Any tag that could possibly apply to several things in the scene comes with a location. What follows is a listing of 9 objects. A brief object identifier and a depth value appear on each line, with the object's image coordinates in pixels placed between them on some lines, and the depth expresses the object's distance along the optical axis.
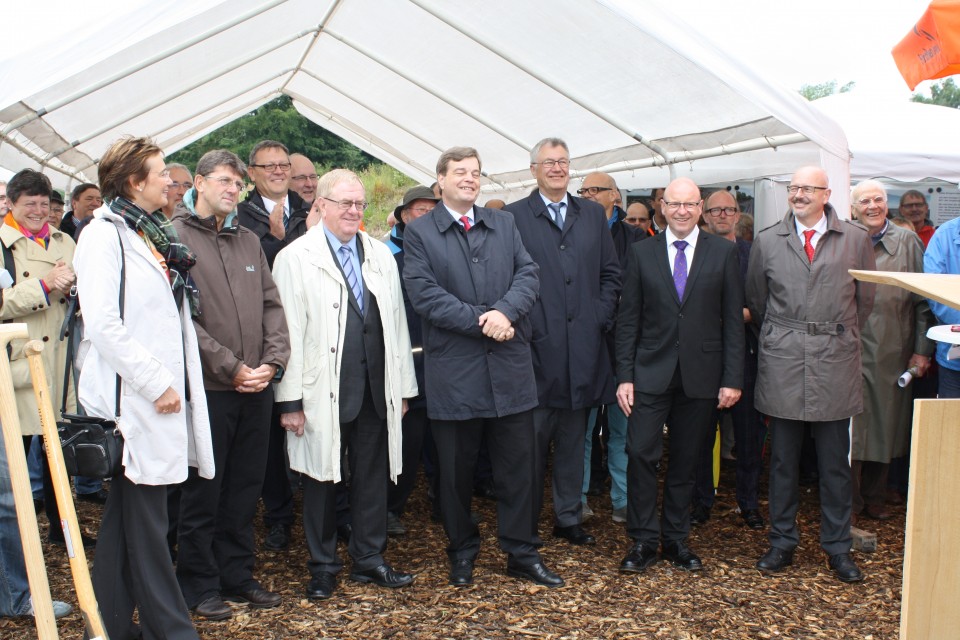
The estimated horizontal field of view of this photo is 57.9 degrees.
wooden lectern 2.25
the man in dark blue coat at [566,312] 4.68
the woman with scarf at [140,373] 3.12
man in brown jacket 3.73
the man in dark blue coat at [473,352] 4.14
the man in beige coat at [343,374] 4.03
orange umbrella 5.25
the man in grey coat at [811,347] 4.32
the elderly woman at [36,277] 4.35
